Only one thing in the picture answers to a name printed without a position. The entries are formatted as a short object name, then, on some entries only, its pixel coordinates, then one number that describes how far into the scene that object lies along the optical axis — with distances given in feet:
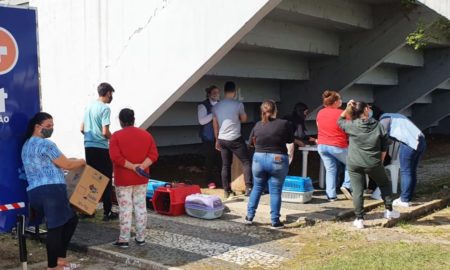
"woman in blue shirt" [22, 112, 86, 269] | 16.70
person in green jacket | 23.17
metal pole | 16.10
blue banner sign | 16.89
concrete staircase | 32.37
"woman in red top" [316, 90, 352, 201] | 27.96
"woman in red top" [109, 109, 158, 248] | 19.61
